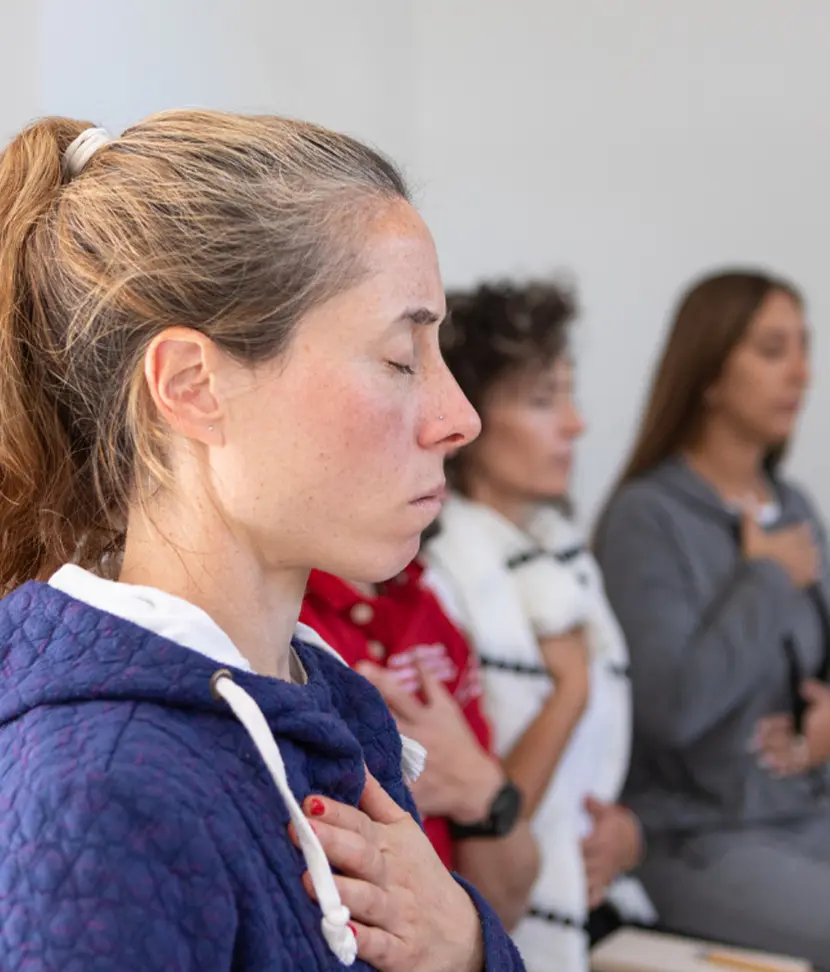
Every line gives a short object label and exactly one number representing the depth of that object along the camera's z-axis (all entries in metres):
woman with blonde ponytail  0.72
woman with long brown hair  2.11
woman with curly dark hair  1.83
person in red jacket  1.50
